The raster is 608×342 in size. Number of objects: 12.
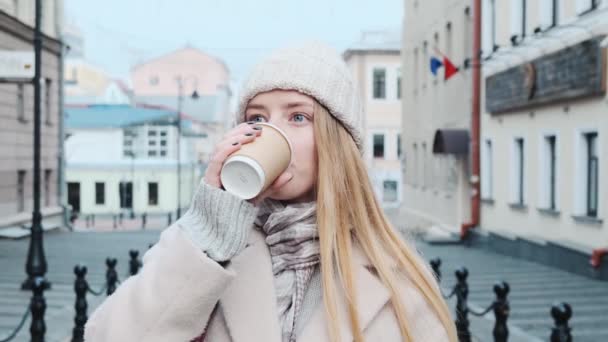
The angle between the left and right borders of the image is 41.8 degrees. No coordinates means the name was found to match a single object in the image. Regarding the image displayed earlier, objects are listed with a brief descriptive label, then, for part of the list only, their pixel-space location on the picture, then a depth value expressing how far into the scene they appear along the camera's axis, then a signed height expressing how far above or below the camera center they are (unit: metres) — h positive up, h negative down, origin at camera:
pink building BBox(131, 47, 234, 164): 79.50 +8.27
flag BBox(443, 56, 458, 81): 23.02 +2.72
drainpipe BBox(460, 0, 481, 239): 22.63 +1.38
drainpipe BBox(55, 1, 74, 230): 29.56 +0.52
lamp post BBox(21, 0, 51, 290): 12.52 -1.01
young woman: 1.94 -0.25
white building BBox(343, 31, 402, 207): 51.19 +4.89
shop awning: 23.52 +0.62
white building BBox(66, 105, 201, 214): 57.03 -0.38
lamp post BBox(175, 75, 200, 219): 42.59 +3.38
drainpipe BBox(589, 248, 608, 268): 13.96 -1.64
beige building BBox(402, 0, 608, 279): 14.84 +0.80
